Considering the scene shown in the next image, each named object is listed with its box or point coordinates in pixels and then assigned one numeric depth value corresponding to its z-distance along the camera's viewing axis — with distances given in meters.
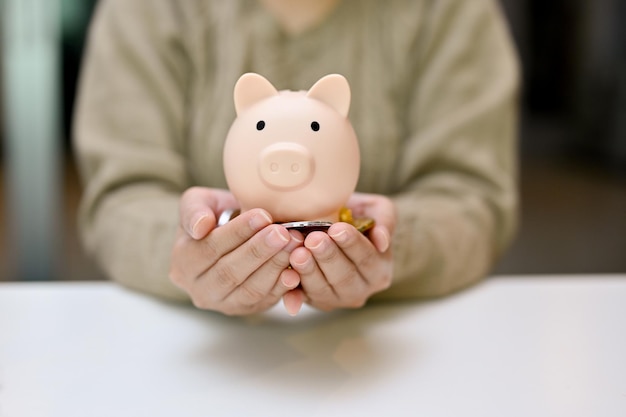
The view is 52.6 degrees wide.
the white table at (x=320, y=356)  0.36
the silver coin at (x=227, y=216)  0.39
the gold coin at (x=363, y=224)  0.39
